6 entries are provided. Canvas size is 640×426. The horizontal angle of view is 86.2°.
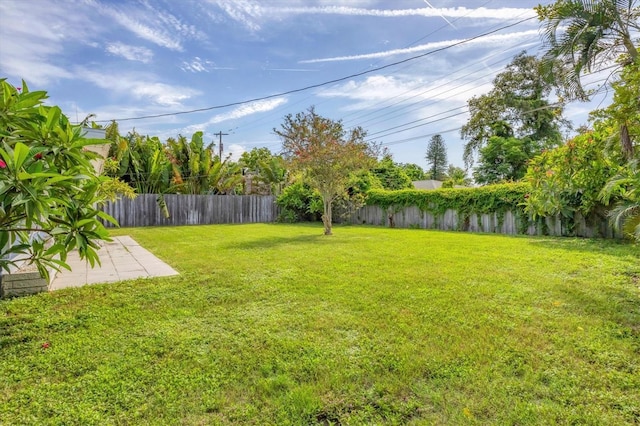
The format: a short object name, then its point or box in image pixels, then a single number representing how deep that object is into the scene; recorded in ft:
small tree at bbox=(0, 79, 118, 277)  6.20
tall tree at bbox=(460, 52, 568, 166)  80.89
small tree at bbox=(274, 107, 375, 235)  34.96
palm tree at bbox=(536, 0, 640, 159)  15.40
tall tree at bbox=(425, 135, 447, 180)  177.78
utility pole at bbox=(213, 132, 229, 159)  106.91
